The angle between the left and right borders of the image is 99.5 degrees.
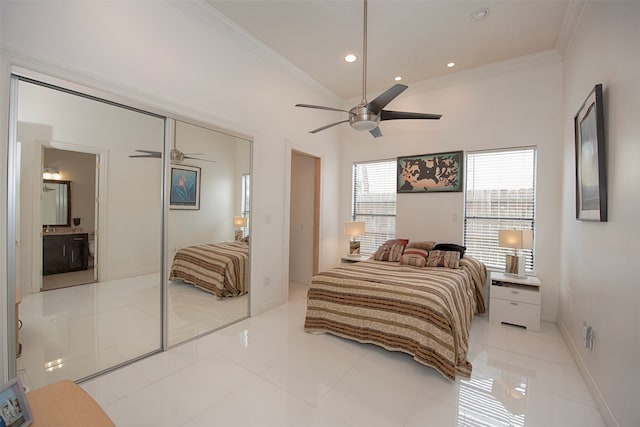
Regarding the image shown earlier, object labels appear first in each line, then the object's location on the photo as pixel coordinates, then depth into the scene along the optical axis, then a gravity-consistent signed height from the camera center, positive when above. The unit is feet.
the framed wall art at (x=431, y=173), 13.61 +2.28
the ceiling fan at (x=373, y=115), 7.93 +3.16
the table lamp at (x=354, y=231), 15.21 -0.90
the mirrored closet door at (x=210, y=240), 9.25 -1.00
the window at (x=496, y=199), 12.34 +0.83
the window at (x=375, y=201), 15.92 +0.88
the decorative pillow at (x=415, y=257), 12.14 -1.91
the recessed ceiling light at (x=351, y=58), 11.98 +7.07
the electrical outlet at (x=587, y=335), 7.10 -3.17
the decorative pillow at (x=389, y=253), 13.30 -1.90
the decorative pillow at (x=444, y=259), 11.65 -1.90
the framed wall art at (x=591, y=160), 6.35 +1.50
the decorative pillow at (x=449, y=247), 12.71 -1.50
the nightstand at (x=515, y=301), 10.52 -3.35
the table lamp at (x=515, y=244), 11.14 -1.14
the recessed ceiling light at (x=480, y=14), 9.09 +6.93
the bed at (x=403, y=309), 7.60 -3.04
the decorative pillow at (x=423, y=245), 13.21 -1.44
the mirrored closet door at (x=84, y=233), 6.34 -0.57
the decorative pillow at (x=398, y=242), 14.03 -1.39
